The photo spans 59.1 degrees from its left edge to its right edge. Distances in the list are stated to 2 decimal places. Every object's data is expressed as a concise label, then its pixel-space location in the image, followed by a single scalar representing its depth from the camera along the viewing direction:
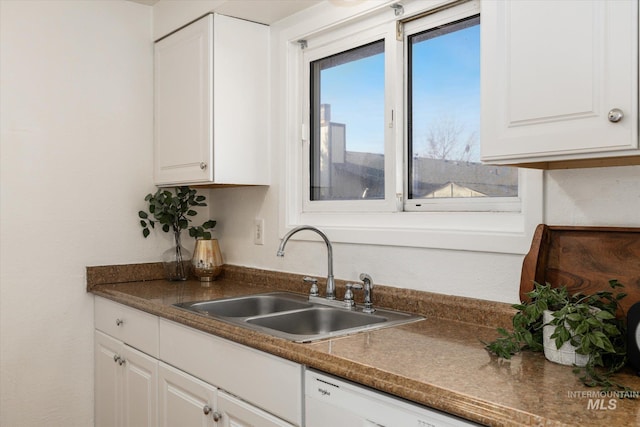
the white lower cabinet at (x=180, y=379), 1.57
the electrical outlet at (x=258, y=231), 2.71
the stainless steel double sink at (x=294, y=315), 1.76
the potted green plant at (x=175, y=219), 2.84
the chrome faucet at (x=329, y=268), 2.15
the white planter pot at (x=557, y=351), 1.26
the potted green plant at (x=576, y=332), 1.20
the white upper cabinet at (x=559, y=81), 1.15
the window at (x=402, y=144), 1.86
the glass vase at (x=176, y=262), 2.86
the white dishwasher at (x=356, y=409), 1.17
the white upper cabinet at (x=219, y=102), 2.48
